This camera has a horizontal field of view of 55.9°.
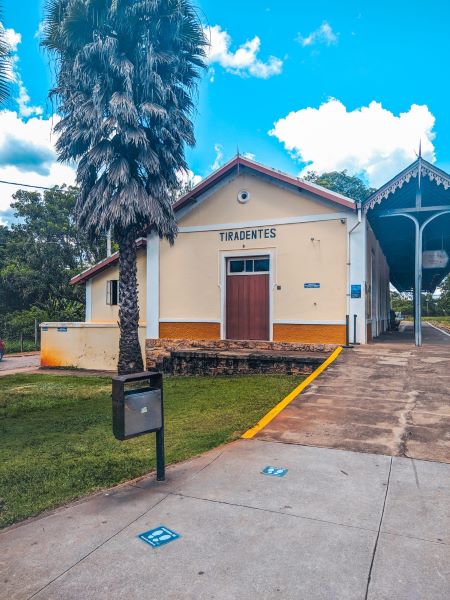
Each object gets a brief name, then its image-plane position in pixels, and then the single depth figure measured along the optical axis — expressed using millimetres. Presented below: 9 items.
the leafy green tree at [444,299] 53666
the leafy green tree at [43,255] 28266
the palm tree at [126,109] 11445
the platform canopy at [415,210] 11234
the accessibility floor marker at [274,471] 4094
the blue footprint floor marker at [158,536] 2945
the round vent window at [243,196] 13727
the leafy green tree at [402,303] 64438
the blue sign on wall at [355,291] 12039
